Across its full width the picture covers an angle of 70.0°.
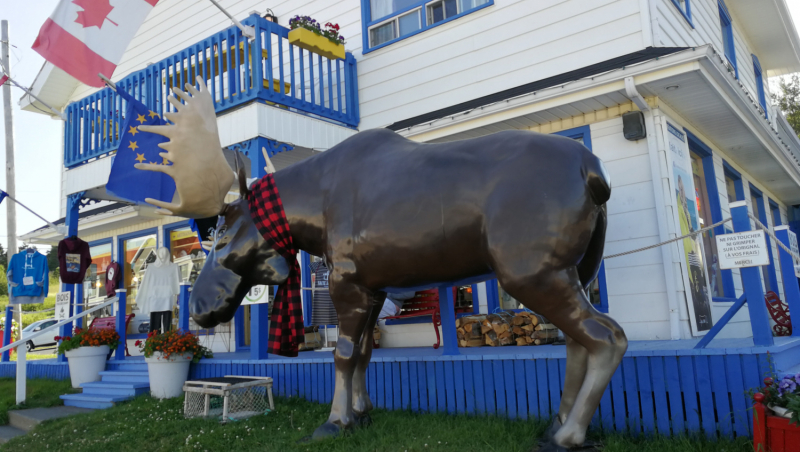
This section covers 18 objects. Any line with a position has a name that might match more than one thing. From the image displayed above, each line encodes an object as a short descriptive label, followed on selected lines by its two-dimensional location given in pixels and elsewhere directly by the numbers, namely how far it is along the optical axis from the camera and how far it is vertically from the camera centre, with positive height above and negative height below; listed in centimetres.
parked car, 1764 -30
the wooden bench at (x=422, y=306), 610 +0
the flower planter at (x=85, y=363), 717 -47
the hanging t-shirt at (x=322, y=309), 637 +3
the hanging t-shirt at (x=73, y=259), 796 +93
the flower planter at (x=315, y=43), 674 +323
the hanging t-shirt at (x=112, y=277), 1041 +85
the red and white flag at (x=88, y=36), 660 +338
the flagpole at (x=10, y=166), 1243 +360
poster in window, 514 +45
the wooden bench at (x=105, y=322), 1080 +4
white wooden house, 516 +205
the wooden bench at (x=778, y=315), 538 -30
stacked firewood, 531 -28
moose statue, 249 +38
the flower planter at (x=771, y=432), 245 -65
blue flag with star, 630 +179
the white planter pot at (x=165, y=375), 594 -56
